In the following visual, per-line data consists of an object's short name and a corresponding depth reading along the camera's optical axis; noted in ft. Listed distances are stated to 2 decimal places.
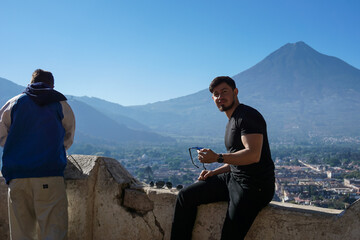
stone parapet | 8.93
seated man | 7.25
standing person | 8.11
